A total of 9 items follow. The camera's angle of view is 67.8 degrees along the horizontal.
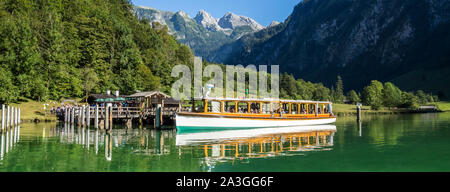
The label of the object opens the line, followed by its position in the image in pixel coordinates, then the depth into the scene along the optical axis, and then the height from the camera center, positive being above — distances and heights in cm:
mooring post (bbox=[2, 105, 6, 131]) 3098 -110
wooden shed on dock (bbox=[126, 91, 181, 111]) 5210 +108
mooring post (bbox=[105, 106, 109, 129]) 3556 -120
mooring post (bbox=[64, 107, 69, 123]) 4752 -117
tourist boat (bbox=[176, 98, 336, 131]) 3650 -121
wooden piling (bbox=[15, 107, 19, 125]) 3803 -146
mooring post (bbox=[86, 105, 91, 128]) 3866 -89
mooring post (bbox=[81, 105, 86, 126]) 3947 -86
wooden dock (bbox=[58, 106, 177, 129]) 3979 -125
